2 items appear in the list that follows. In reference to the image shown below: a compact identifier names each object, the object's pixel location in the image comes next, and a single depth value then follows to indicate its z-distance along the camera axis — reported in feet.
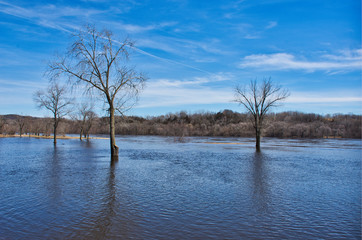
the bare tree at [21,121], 227.85
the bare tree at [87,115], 193.57
